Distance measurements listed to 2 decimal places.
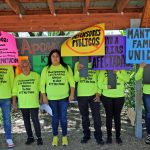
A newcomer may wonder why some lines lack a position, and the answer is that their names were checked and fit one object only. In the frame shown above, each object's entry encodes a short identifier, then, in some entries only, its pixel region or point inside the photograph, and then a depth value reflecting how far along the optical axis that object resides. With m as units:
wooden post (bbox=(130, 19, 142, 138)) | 3.80
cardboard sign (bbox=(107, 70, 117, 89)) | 3.43
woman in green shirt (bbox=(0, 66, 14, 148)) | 3.50
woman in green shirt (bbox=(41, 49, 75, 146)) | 3.43
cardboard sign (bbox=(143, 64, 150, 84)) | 3.55
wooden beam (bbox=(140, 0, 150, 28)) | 3.37
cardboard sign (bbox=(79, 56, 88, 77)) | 3.47
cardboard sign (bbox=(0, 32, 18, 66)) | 3.58
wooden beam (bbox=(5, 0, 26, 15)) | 3.26
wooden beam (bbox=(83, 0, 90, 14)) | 3.28
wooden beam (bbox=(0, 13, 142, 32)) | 3.68
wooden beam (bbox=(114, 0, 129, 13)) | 3.33
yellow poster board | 3.53
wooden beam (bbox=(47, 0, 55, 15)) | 3.22
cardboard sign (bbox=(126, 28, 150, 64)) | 3.50
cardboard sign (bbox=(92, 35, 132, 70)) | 3.57
